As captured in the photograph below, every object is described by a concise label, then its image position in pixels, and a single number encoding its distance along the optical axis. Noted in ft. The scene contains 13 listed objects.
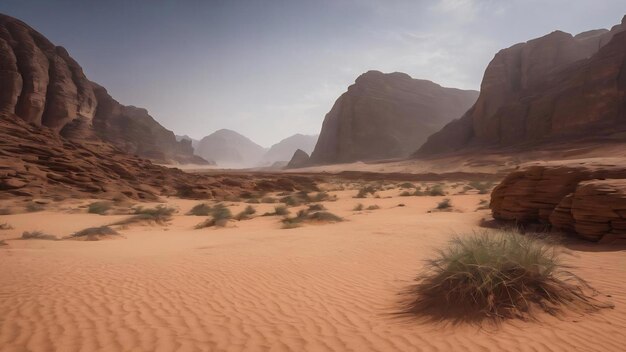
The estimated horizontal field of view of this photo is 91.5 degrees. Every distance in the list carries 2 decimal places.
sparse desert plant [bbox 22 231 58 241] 30.45
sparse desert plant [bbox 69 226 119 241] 31.78
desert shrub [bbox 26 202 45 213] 46.70
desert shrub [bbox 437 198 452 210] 47.39
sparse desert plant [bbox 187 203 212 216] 50.88
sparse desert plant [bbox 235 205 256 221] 46.42
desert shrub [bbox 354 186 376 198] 74.34
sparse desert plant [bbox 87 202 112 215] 48.34
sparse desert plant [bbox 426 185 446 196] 68.07
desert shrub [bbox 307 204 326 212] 48.62
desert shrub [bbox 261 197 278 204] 68.40
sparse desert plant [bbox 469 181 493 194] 66.07
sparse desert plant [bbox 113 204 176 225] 40.63
